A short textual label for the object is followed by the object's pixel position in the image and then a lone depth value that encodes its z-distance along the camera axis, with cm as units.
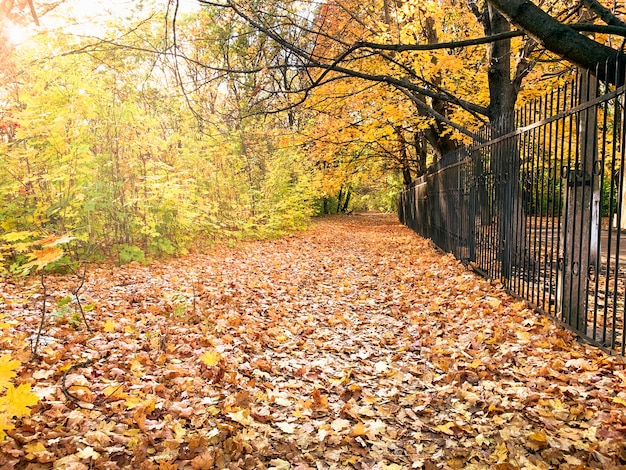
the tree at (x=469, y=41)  408
